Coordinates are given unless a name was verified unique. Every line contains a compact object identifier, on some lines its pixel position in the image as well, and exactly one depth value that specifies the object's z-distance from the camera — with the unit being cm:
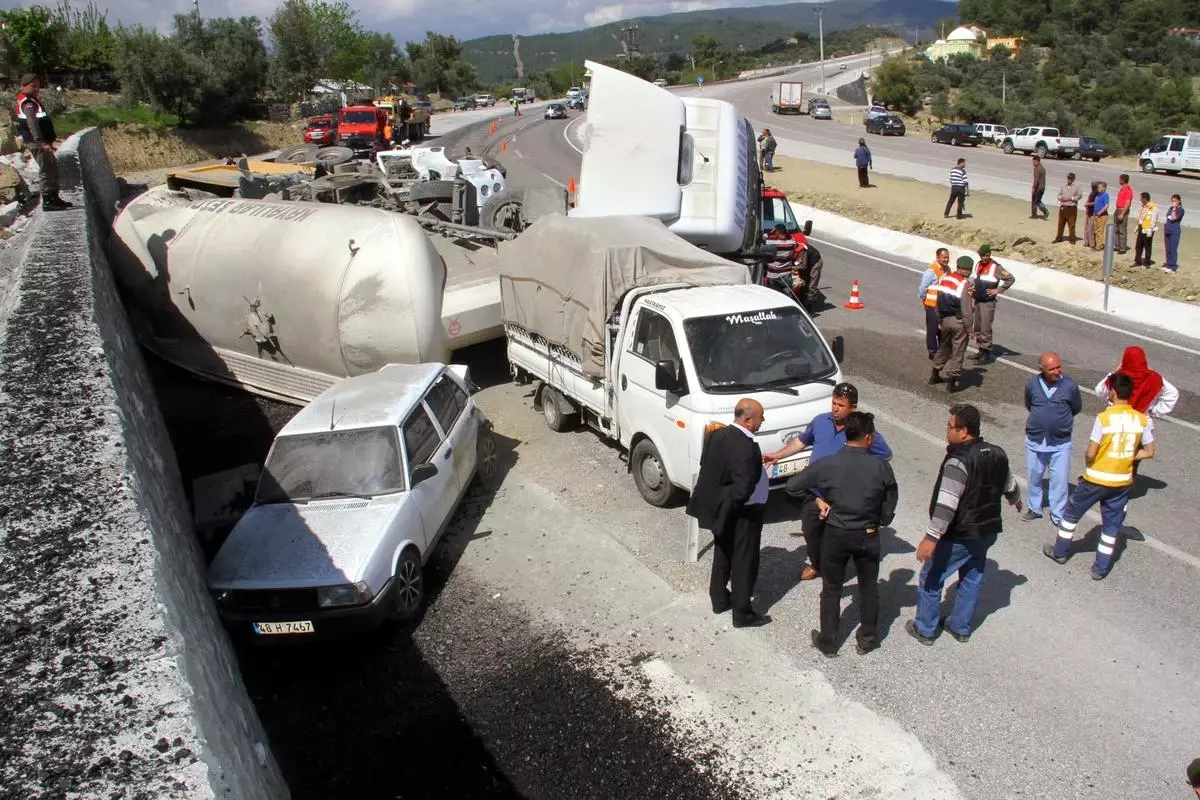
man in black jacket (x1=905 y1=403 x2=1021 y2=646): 547
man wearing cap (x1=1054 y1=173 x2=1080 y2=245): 1853
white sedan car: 634
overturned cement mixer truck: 1061
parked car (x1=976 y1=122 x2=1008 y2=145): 4731
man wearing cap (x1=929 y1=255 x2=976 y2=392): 1062
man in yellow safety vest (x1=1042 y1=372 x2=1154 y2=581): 647
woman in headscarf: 714
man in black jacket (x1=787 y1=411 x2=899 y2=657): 547
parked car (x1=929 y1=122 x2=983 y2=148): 4678
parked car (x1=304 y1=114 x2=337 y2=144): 4356
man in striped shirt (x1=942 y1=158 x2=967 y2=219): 2158
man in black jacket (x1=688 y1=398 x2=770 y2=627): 587
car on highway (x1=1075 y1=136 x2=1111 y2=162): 3997
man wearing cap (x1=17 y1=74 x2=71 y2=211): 1236
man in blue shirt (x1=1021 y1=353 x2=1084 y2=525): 714
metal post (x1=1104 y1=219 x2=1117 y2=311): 1400
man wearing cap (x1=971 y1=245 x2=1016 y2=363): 1105
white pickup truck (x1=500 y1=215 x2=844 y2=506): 772
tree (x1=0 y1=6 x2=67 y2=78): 4909
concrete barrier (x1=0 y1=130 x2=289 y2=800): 242
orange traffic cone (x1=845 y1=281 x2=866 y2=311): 1529
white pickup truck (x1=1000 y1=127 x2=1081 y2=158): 4069
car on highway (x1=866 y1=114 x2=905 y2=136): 5159
